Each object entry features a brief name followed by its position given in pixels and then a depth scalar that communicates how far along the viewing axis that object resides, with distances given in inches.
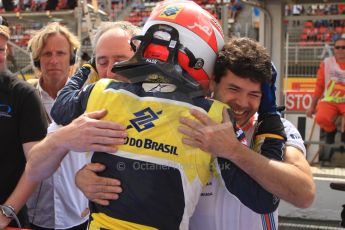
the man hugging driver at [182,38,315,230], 70.0
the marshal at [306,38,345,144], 255.2
